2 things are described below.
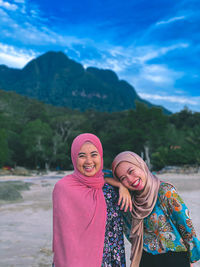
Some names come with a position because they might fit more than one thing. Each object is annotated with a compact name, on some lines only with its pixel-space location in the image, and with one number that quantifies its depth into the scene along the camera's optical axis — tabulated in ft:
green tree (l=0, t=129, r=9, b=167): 61.82
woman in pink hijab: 4.77
